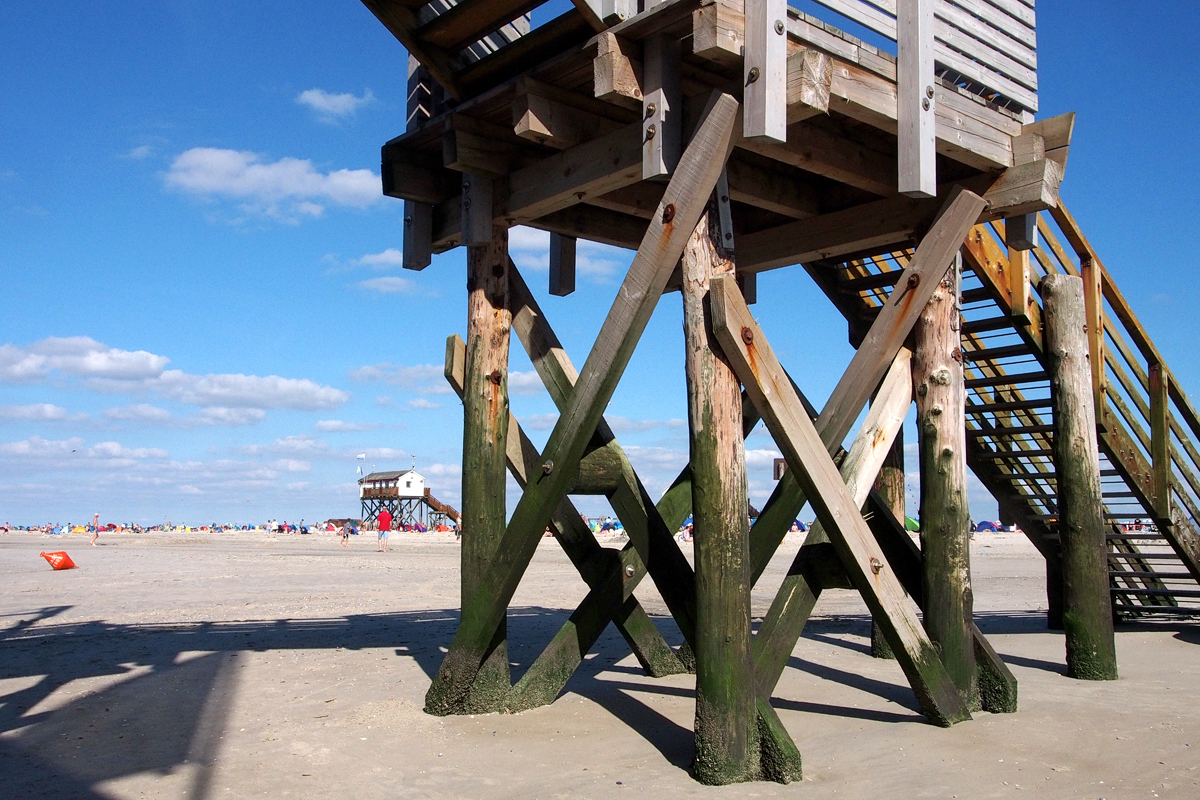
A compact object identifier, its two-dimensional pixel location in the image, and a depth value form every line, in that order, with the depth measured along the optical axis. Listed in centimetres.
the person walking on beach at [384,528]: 3988
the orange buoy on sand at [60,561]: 2260
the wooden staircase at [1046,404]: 811
